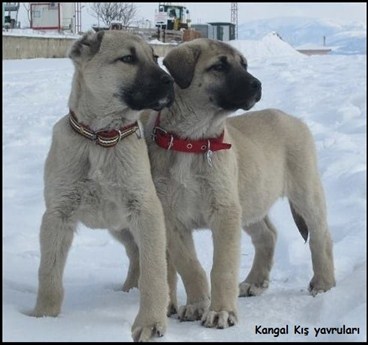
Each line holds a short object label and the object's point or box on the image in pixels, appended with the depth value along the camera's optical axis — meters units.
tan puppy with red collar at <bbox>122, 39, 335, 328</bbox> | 4.89
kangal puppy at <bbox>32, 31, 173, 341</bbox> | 4.55
